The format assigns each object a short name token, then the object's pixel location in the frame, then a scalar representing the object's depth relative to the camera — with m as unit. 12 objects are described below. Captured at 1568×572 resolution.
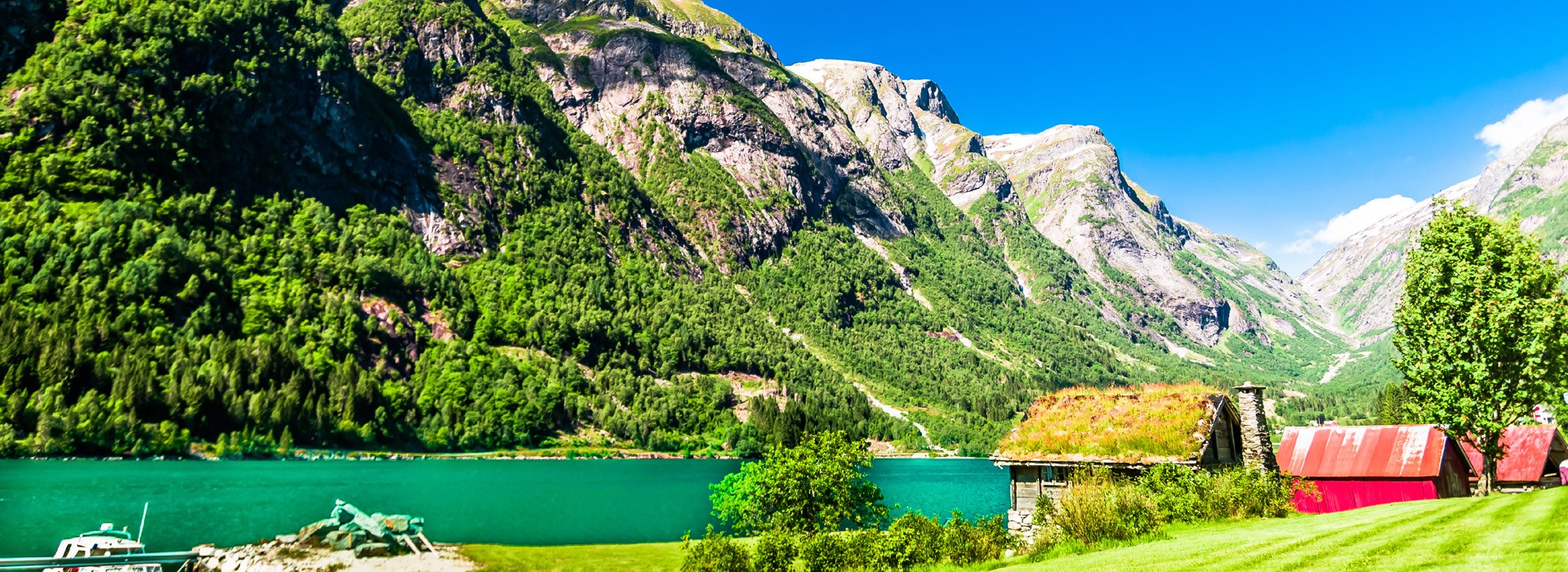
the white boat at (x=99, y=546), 34.03
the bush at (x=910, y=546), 26.70
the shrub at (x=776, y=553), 26.88
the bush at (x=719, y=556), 27.42
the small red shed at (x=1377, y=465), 44.84
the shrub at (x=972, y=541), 27.52
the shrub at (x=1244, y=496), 29.78
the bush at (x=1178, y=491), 28.81
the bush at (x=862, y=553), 26.62
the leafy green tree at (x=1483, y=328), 33.69
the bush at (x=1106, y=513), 26.64
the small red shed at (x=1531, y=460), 53.47
